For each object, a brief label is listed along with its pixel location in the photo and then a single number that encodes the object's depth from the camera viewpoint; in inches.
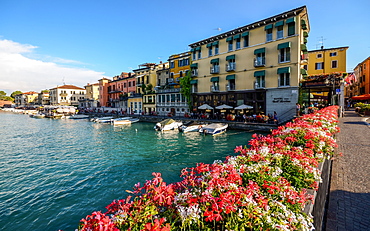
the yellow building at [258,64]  903.1
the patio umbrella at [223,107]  1107.6
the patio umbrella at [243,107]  1009.1
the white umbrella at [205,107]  1205.2
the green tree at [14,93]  5551.2
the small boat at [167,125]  1010.9
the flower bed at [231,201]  85.7
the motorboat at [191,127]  949.8
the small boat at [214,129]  848.9
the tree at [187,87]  1398.9
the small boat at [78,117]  1995.4
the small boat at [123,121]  1369.3
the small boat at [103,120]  1574.2
